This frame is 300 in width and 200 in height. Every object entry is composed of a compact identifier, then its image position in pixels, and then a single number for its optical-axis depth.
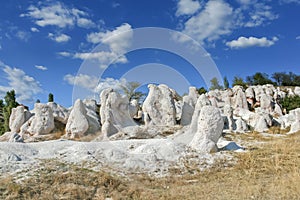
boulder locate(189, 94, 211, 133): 11.72
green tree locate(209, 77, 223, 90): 45.10
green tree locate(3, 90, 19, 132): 23.15
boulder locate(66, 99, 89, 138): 13.13
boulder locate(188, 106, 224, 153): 8.09
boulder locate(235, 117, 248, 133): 16.39
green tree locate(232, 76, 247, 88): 47.90
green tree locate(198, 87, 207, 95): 42.65
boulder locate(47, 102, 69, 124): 14.94
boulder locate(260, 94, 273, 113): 27.16
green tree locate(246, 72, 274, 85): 50.98
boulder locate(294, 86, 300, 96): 37.42
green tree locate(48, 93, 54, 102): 26.21
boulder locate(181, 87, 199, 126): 15.02
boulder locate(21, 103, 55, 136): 13.62
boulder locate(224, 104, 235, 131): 17.06
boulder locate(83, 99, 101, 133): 13.73
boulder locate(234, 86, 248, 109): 27.60
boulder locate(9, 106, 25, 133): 14.71
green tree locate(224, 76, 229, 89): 48.05
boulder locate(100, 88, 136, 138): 13.22
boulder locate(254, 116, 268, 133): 16.63
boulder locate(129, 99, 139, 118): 15.19
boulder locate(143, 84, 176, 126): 14.76
